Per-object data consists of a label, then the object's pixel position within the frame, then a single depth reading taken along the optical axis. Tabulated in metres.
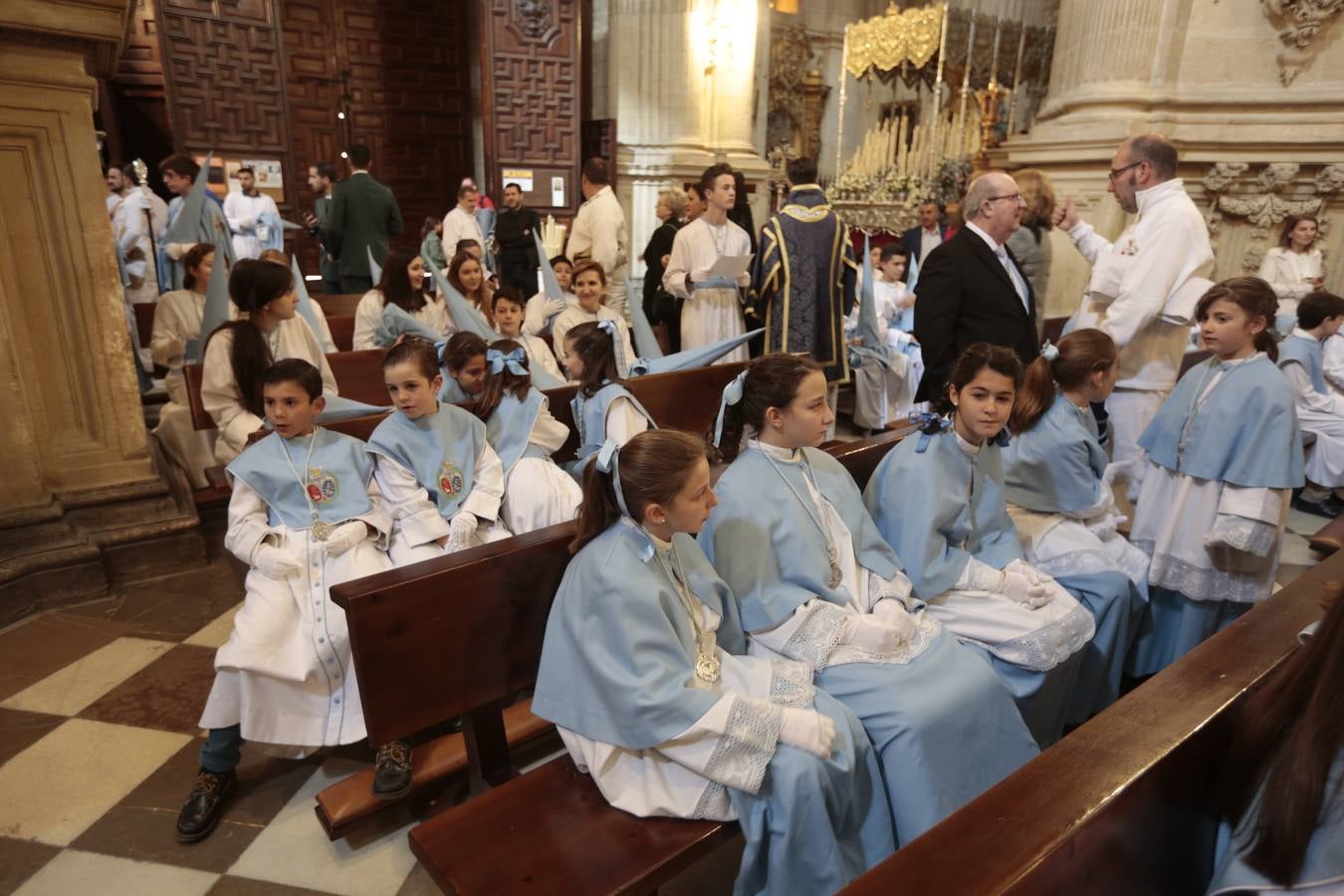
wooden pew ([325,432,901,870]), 1.53
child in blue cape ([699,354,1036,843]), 1.82
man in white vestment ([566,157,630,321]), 6.19
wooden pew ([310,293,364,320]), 5.52
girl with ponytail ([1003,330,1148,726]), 2.58
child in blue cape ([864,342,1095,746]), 2.17
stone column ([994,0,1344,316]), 6.25
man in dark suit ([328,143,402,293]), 6.53
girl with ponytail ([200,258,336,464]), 3.29
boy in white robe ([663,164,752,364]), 5.01
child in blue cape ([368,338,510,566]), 2.53
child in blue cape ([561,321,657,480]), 2.99
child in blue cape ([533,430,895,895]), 1.58
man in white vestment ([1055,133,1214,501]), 3.36
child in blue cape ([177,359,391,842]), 2.12
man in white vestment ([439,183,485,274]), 7.10
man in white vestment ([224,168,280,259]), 7.27
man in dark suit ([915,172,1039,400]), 3.29
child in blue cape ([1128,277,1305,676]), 2.62
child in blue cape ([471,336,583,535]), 2.82
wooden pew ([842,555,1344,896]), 0.99
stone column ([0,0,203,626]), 3.00
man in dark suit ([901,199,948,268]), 7.01
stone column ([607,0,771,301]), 8.68
